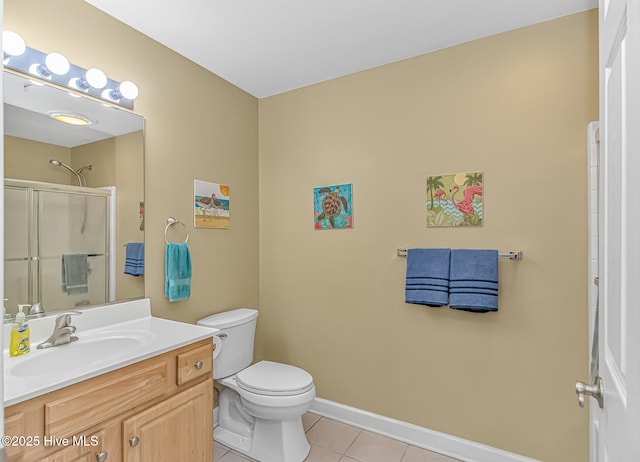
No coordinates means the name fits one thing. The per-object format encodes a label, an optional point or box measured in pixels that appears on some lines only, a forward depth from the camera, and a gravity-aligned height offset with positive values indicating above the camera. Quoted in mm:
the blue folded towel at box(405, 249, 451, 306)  1976 -283
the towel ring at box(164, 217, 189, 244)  2051 +42
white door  547 -4
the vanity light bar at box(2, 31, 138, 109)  1409 +738
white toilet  1895 -956
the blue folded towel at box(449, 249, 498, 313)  1844 -286
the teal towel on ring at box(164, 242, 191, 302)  1990 -250
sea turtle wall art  2412 +170
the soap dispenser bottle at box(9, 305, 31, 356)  1321 -429
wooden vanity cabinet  1046 -676
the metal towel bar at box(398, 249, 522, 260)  1859 -140
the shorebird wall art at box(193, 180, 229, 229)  2236 +173
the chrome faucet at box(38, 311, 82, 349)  1443 -450
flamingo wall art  1987 +182
